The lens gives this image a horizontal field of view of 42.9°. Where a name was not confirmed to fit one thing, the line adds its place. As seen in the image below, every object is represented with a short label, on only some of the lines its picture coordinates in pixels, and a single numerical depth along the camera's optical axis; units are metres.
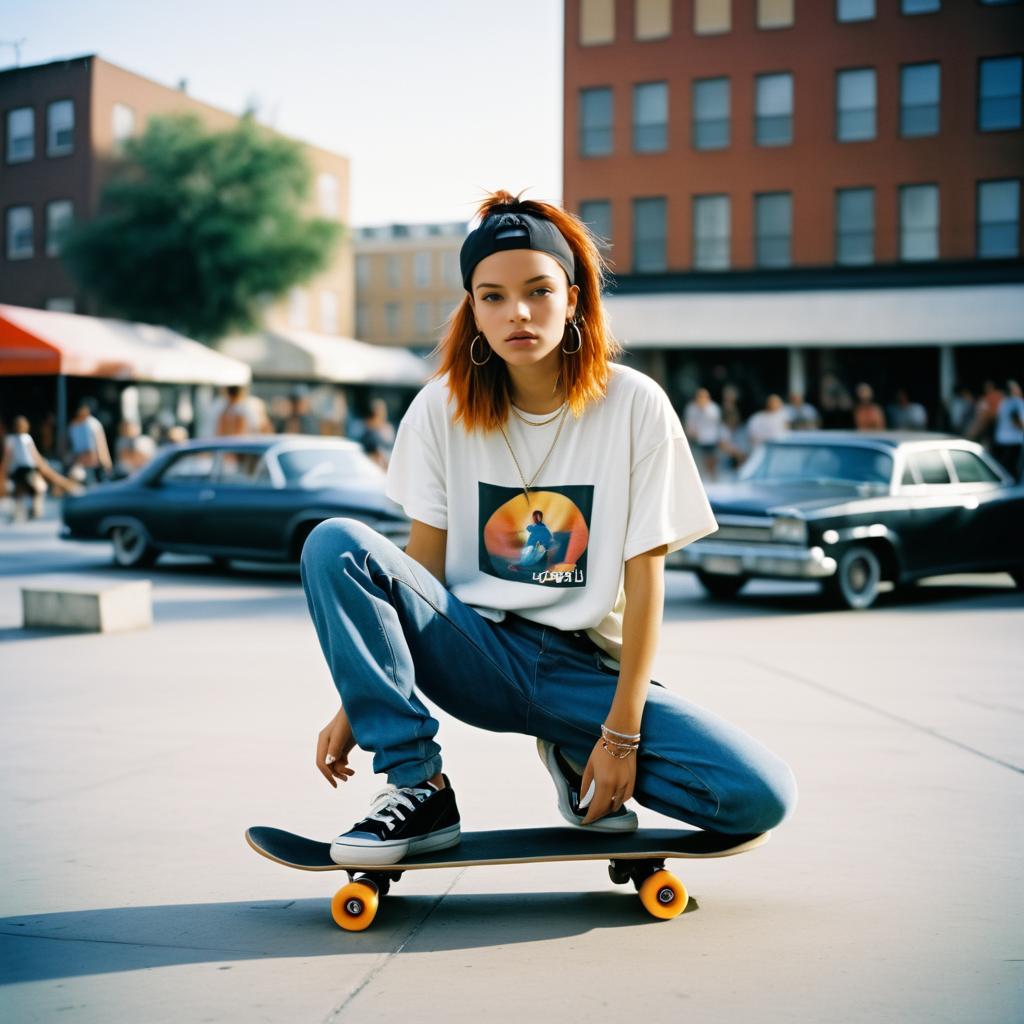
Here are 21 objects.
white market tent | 42.22
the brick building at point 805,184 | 33.34
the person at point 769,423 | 18.89
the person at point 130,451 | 22.31
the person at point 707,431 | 21.38
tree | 38.09
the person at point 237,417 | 16.34
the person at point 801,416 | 21.91
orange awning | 26.05
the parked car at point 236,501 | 12.03
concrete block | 8.59
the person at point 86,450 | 20.80
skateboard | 3.01
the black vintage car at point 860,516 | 10.15
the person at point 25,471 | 18.59
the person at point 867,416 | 19.09
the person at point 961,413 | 23.34
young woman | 2.95
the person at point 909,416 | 24.06
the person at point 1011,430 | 18.28
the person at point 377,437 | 18.02
